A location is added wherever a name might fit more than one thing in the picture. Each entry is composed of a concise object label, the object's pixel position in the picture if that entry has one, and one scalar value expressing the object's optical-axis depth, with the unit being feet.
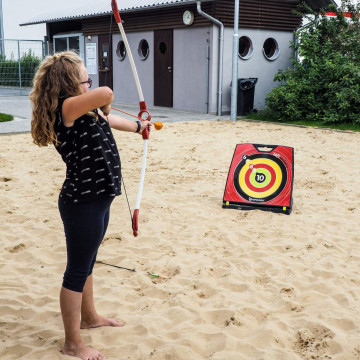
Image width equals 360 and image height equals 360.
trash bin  42.91
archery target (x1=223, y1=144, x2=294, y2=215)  17.24
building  42.75
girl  7.55
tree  37.45
